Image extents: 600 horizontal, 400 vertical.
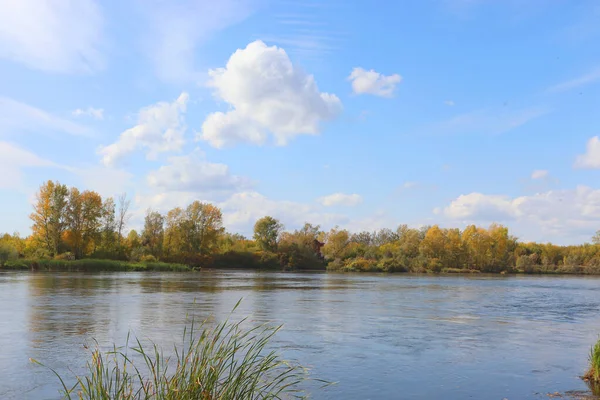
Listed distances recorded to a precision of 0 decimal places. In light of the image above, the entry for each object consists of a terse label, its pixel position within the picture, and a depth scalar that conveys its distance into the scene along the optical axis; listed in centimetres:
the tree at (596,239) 11128
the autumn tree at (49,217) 7138
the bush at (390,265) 9669
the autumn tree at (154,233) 8631
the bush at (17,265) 6322
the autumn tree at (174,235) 8688
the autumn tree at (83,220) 7381
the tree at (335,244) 10638
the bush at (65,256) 6819
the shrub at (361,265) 9606
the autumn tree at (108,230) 7756
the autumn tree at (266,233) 10225
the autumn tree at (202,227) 8806
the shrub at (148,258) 7775
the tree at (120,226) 8038
